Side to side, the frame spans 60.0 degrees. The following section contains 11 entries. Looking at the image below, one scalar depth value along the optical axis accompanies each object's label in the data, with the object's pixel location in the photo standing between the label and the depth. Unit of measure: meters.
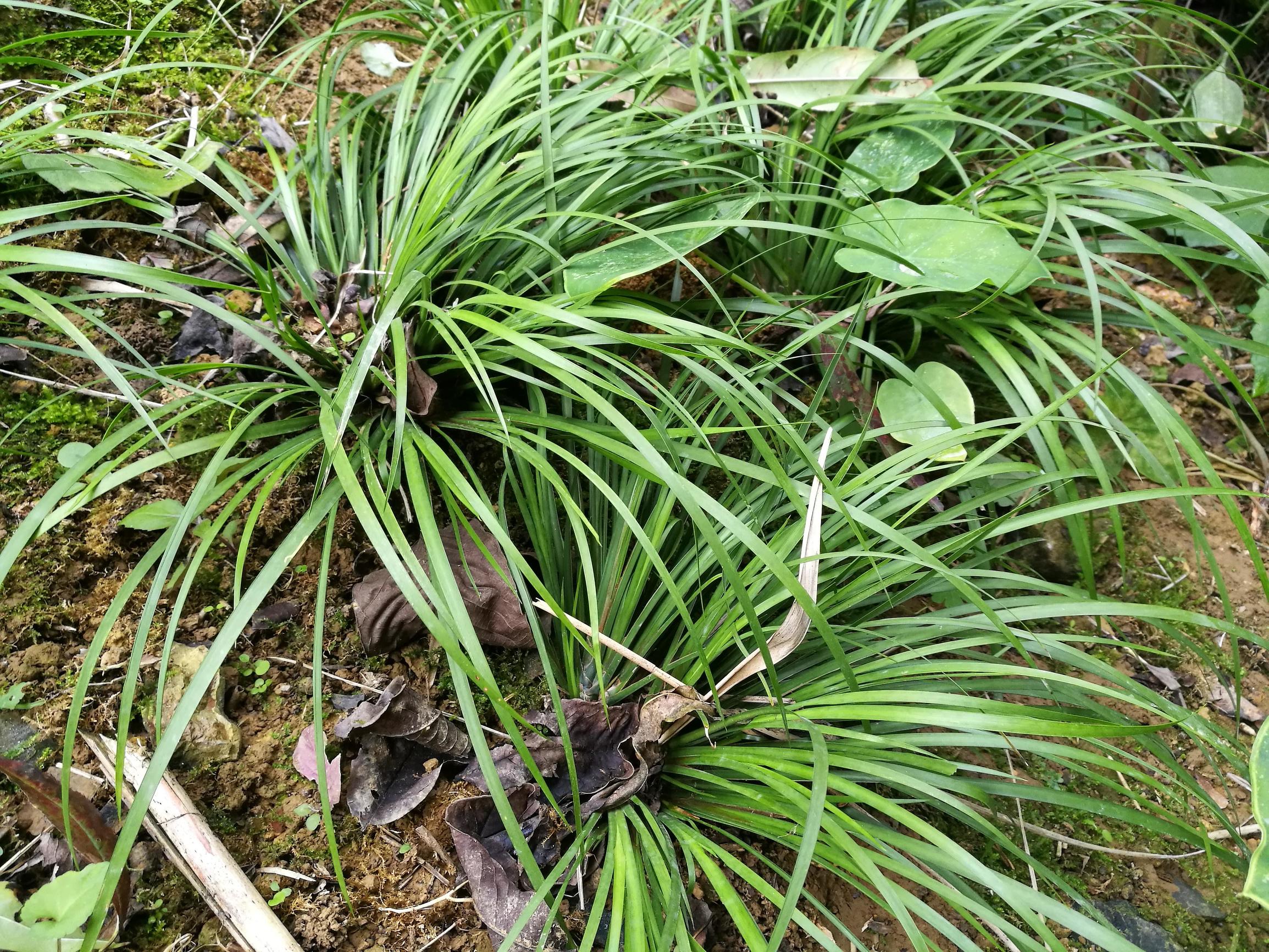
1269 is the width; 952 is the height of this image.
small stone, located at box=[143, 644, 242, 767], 0.40
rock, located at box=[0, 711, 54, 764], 0.39
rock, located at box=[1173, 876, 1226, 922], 0.45
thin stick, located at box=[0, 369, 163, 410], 0.44
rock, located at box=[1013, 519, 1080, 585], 0.53
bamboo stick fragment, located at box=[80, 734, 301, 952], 0.38
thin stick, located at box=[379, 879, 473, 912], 0.40
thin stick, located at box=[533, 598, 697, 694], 0.40
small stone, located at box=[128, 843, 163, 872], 0.38
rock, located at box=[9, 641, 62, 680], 0.41
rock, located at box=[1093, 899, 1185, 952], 0.43
